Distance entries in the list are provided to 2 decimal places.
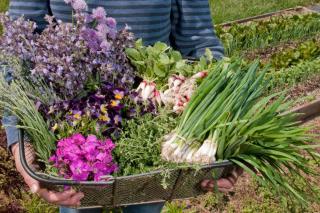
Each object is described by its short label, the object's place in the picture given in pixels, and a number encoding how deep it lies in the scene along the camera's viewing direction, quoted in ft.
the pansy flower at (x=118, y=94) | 5.30
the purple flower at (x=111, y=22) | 5.36
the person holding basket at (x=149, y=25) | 5.36
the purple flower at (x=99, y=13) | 5.25
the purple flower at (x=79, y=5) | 5.09
